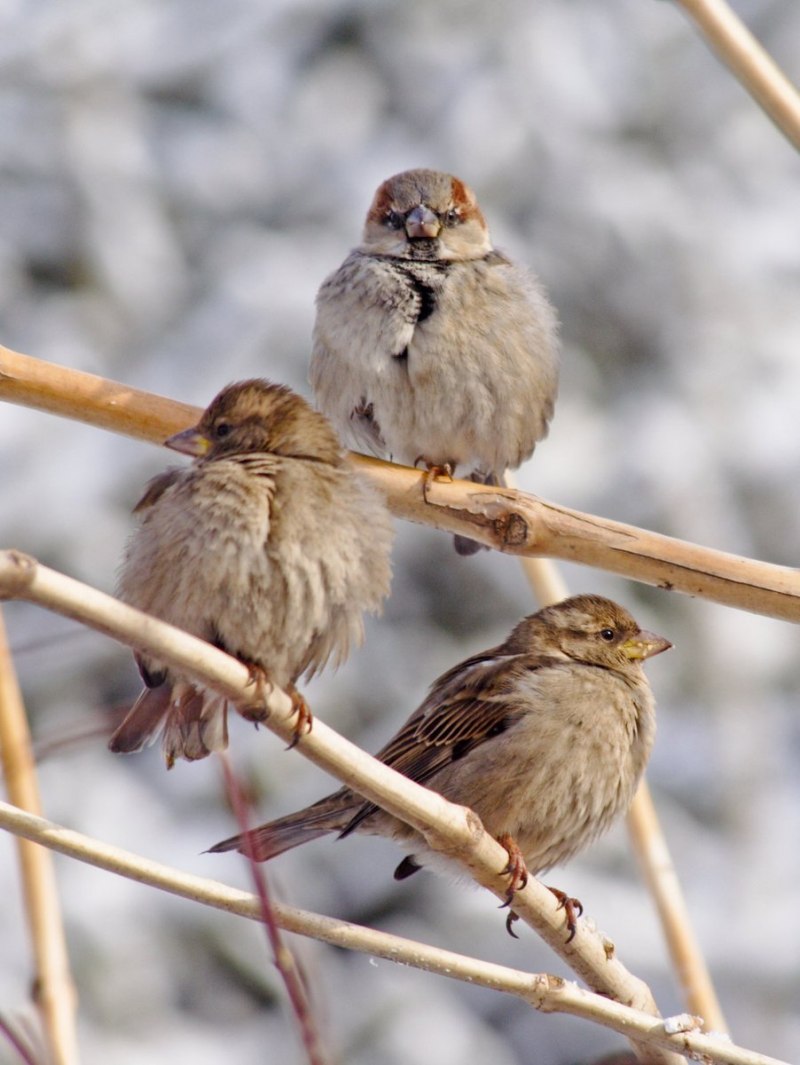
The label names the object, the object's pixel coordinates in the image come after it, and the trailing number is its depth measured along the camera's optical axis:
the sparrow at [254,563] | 4.92
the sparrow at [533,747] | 6.44
